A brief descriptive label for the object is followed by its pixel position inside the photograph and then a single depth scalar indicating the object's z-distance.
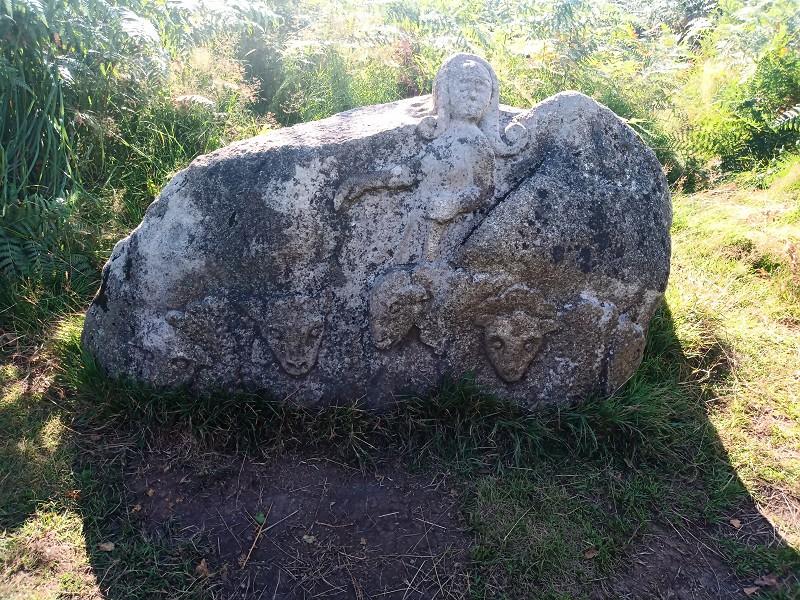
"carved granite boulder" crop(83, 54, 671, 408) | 2.90
